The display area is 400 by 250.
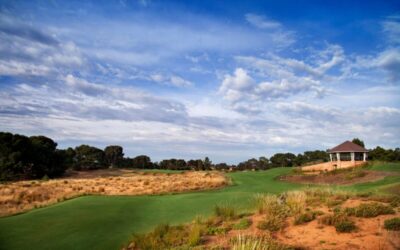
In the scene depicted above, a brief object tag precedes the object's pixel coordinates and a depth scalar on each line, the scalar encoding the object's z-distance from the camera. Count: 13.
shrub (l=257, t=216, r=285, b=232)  11.37
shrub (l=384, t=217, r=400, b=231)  10.12
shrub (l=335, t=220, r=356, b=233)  10.46
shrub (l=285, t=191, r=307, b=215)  13.20
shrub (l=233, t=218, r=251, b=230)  11.93
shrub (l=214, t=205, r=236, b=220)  13.86
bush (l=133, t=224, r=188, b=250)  10.54
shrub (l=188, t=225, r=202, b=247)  10.20
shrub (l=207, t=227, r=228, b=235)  11.45
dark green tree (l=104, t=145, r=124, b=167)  79.47
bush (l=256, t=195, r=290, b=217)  13.03
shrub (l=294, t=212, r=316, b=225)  11.79
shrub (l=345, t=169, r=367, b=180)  34.47
